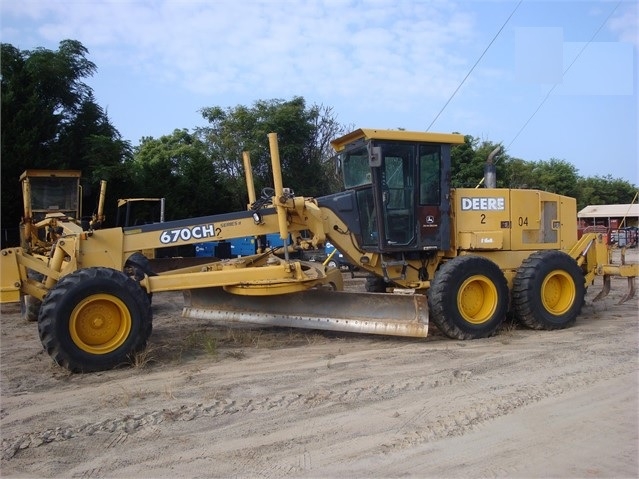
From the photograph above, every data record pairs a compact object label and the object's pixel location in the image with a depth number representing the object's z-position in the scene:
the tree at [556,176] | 44.38
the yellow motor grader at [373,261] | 6.34
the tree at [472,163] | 26.80
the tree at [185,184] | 19.62
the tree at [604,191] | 52.75
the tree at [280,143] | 23.12
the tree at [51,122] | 16.22
